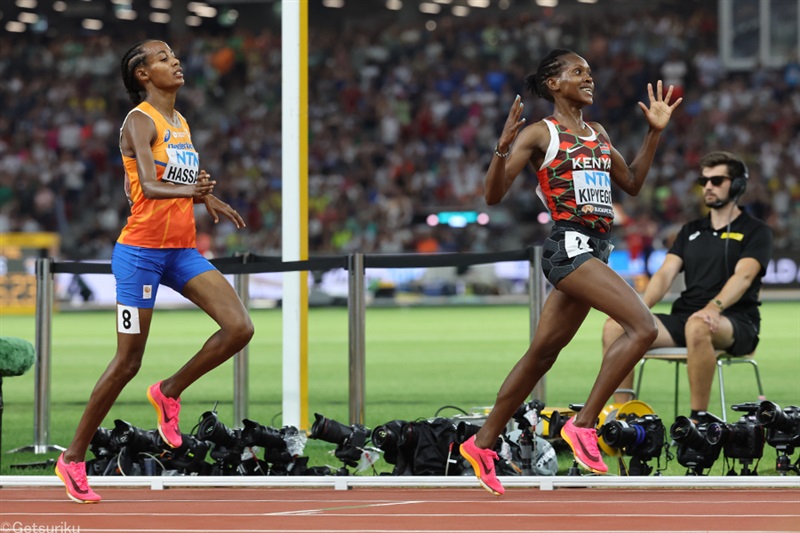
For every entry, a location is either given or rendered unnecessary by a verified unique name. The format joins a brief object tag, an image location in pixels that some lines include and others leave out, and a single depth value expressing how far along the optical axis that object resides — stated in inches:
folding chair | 692.1
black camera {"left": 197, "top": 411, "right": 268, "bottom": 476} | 574.6
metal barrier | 660.7
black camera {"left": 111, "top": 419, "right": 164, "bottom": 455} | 580.1
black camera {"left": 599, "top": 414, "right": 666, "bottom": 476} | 543.8
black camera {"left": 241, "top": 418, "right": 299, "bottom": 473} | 575.8
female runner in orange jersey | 500.4
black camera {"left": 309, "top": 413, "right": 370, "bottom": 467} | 572.7
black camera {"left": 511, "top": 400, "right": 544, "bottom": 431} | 570.6
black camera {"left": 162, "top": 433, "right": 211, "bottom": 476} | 580.1
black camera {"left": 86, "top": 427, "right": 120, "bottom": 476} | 585.9
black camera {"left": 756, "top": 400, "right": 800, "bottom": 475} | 546.9
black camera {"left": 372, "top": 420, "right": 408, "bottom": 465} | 567.8
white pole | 713.6
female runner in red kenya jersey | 484.1
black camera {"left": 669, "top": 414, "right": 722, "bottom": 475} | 546.9
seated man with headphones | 687.1
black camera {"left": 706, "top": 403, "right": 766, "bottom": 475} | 544.4
